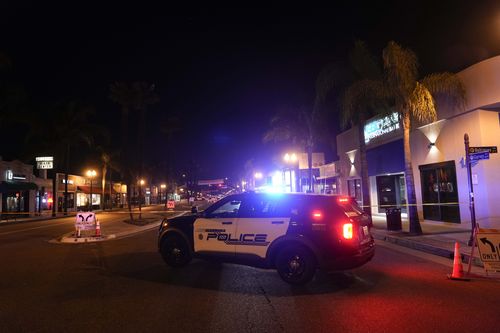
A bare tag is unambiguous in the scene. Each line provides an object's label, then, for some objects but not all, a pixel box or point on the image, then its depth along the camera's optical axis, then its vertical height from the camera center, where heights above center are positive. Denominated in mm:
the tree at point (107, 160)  58062 +6795
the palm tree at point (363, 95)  18234 +4455
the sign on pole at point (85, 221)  17156 -460
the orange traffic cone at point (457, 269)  8734 -1600
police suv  8016 -644
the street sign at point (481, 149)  13314 +1358
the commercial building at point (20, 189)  39438 +2311
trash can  18266 -1000
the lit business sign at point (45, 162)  44094 +5168
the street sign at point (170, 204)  38344 +155
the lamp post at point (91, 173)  50438 +4376
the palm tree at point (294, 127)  36500 +6680
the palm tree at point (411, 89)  16766 +4264
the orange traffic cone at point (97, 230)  17562 -898
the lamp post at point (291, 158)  41516 +4269
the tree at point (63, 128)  45312 +8855
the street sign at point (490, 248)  8703 -1164
